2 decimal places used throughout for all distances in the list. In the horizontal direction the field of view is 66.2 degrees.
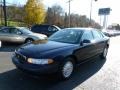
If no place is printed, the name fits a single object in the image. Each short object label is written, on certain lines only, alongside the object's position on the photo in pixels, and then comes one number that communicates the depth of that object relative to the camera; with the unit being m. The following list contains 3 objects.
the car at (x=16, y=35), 6.25
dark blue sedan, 2.37
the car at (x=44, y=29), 8.71
